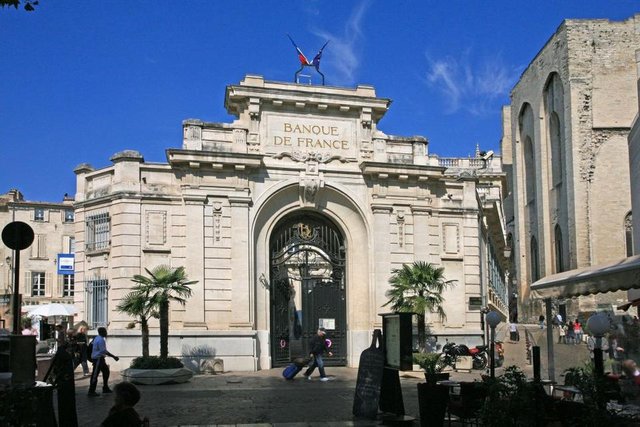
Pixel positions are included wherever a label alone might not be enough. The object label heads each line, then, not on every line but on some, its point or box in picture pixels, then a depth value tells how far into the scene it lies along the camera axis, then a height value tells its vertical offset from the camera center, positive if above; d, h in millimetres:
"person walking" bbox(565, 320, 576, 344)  26300 -1644
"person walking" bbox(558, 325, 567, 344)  26761 -1812
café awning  10000 +117
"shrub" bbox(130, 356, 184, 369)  19750 -1782
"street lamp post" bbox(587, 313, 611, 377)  10953 -525
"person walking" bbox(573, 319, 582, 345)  26519 -1697
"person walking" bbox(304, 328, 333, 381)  20375 -1634
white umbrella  27547 -535
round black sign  10922 +876
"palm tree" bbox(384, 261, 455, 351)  22625 +15
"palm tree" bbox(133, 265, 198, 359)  20312 +151
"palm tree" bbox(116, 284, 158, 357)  20391 -330
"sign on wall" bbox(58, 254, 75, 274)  29406 +1224
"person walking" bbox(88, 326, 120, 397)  16844 -1538
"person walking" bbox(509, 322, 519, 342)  36219 -2098
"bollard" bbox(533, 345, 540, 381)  10941 -1002
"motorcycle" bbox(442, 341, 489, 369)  23359 -1908
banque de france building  22875 +2125
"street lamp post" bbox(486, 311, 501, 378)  14085 -548
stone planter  19375 -2078
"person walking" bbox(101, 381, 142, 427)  6484 -988
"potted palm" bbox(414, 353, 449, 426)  11297 -1637
